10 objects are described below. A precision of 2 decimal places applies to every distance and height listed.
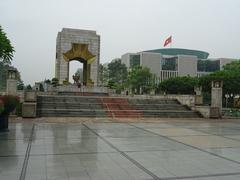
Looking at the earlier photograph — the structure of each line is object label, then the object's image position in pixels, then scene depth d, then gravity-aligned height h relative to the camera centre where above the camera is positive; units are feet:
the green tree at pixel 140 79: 135.19 +6.98
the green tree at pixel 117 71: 175.92 +14.76
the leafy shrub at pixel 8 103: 30.21 -1.63
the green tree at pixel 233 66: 120.24 +13.20
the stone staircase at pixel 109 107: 51.98 -3.87
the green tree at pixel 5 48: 31.14 +5.51
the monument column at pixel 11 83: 54.97 +1.64
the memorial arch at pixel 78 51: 85.65 +14.01
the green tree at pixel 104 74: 165.40 +11.74
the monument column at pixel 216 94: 59.86 -0.50
